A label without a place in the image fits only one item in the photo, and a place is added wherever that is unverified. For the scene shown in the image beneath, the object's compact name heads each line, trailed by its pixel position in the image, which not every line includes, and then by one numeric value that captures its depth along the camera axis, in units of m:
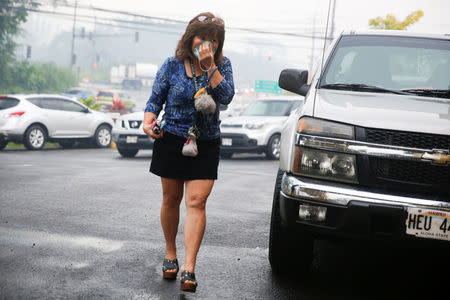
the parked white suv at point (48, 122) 15.38
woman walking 3.76
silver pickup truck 3.37
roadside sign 44.41
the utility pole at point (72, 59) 54.47
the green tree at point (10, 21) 33.25
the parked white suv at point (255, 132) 14.78
